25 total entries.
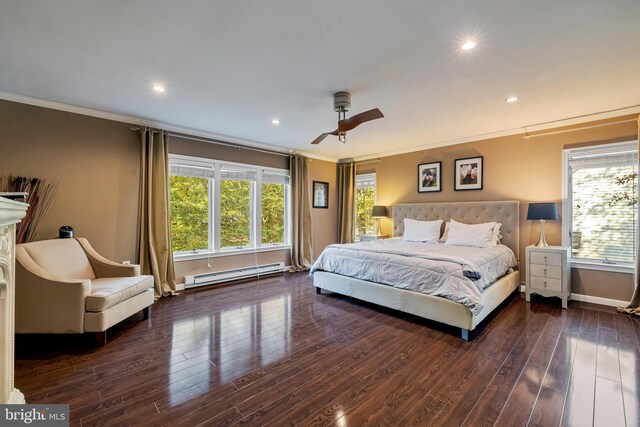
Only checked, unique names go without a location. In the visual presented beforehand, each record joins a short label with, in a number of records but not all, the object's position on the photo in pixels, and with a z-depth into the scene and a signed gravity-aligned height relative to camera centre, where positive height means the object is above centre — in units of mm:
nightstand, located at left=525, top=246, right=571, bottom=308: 3506 -760
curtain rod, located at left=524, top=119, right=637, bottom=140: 3480 +1146
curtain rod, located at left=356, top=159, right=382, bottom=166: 6040 +1150
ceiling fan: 2773 +974
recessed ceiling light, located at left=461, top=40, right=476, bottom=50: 2102 +1299
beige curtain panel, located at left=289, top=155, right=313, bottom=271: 5688 -44
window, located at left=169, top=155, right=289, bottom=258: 4422 +117
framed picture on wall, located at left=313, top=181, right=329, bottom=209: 6203 +425
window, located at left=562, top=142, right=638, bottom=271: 3467 +107
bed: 2742 -899
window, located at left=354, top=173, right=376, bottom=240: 6273 +235
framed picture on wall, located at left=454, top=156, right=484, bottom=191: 4652 +683
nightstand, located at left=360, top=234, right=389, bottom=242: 5840 -526
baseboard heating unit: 4387 -1073
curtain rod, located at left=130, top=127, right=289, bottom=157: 4288 +1206
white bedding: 2764 -622
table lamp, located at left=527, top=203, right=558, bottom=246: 3670 +1
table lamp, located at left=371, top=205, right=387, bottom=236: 5719 +20
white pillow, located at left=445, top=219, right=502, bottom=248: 4034 -325
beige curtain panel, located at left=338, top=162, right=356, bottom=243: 6387 +254
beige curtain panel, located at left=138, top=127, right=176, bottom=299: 3889 -31
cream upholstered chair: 2463 -794
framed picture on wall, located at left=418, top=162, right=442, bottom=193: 5125 +680
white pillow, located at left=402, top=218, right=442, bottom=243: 4633 -307
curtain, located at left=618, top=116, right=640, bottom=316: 3255 -926
